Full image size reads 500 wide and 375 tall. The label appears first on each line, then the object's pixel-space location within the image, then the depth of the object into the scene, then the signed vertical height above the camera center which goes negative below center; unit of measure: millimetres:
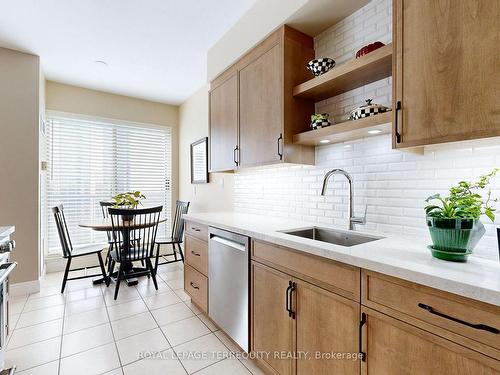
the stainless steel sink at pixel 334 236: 1688 -340
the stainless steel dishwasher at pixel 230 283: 1851 -747
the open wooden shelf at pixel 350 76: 1470 +720
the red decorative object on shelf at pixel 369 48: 1533 +837
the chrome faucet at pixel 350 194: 1717 -46
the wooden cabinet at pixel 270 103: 1994 +716
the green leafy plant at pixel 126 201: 3500 -190
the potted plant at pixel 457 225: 1003 -147
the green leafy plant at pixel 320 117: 1860 +509
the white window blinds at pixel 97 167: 3908 +333
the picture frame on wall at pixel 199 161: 3818 +402
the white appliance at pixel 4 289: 1397 -591
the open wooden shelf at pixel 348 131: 1453 +362
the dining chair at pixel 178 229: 3761 -629
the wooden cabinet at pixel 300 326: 1195 -746
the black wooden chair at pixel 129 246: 2891 -726
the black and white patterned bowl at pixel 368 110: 1521 +463
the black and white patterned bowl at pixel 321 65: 1841 +878
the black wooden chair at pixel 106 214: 3464 -421
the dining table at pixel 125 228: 3057 -486
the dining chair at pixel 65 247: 2969 -711
